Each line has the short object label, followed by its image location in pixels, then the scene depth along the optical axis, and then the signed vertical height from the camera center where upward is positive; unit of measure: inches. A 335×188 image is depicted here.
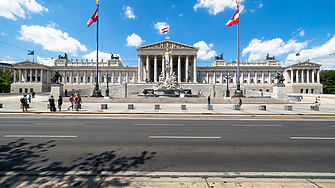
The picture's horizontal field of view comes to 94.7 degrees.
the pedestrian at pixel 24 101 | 680.7 -24.5
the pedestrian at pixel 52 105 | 667.2 -42.5
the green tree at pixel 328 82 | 3272.6 +282.0
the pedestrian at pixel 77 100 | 712.0 -22.0
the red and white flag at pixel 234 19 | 1266.1 +627.9
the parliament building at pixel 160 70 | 3127.5 +525.0
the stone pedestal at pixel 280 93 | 1347.2 +13.2
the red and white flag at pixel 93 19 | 1310.3 +655.9
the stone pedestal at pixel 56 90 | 1383.7 +48.2
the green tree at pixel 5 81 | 3049.7 +305.5
